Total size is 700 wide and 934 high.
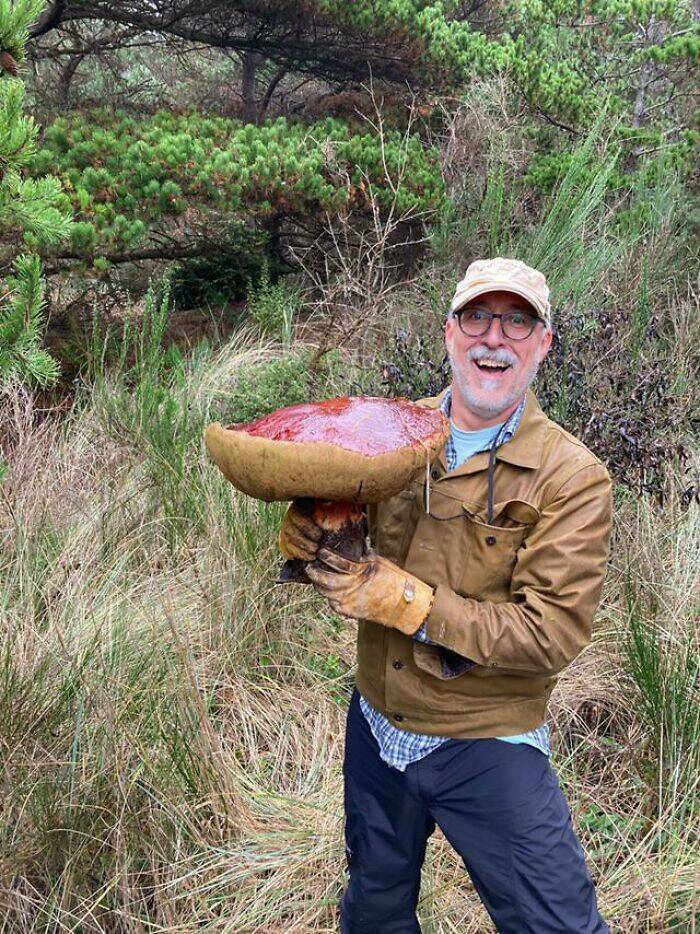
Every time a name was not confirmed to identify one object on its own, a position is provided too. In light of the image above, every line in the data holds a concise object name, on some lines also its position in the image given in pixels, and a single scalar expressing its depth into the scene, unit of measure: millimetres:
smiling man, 1410
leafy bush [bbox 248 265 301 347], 6129
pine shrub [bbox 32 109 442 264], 5293
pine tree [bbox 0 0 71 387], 1862
